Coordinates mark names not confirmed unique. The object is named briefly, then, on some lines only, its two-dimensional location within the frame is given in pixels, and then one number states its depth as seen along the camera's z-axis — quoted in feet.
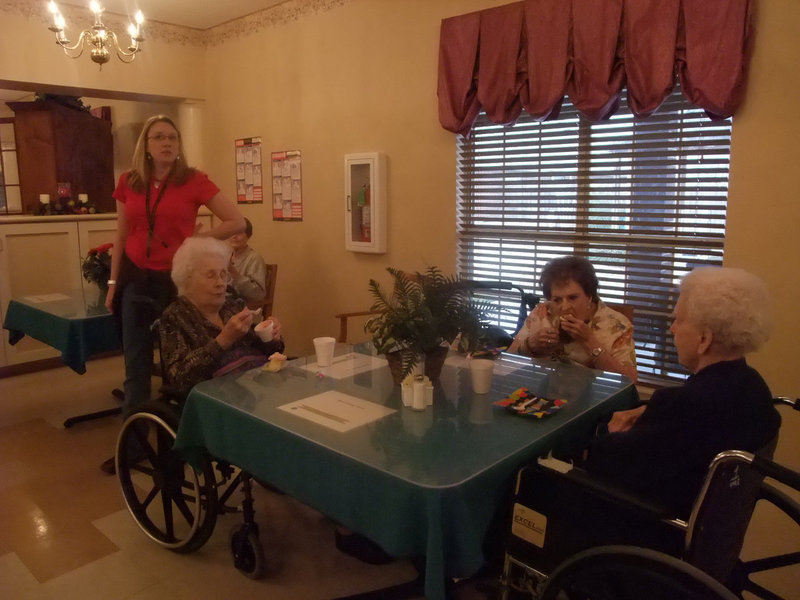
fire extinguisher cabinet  12.92
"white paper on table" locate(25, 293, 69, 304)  11.31
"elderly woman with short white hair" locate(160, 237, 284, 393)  6.90
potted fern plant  5.66
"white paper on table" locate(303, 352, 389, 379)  6.73
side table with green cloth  9.59
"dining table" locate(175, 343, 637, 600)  4.17
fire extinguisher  13.30
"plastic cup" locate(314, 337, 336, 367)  6.83
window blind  9.18
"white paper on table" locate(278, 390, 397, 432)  5.20
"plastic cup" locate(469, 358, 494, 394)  5.89
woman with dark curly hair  7.37
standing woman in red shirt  8.99
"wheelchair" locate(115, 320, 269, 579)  6.68
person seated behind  12.45
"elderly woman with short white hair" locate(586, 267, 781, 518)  4.27
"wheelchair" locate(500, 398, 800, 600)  3.81
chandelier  10.02
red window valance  8.31
